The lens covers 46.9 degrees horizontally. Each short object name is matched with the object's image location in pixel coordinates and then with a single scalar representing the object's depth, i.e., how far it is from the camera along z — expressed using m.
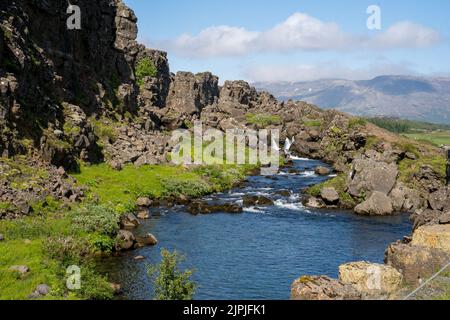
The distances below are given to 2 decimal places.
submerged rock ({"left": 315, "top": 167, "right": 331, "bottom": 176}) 113.88
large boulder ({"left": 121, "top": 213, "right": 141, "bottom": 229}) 65.86
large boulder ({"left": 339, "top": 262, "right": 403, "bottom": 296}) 41.25
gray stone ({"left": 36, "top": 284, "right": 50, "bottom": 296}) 39.43
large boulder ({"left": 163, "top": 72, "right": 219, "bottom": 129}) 185.62
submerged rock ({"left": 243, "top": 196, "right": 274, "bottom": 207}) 83.12
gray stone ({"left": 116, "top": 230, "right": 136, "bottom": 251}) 56.16
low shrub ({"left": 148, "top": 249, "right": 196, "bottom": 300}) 37.41
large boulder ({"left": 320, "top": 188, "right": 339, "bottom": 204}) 83.81
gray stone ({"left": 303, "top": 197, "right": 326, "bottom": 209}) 83.06
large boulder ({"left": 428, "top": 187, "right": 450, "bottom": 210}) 69.75
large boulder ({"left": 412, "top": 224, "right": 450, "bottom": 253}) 45.38
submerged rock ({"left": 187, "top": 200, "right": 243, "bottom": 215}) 76.94
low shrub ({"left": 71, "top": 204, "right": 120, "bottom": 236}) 57.28
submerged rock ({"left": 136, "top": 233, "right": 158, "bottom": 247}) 58.47
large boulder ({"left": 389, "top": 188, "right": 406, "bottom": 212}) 81.50
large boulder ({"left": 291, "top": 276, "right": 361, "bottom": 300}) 38.41
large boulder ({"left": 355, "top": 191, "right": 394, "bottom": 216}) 78.38
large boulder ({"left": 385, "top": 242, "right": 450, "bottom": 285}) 41.81
